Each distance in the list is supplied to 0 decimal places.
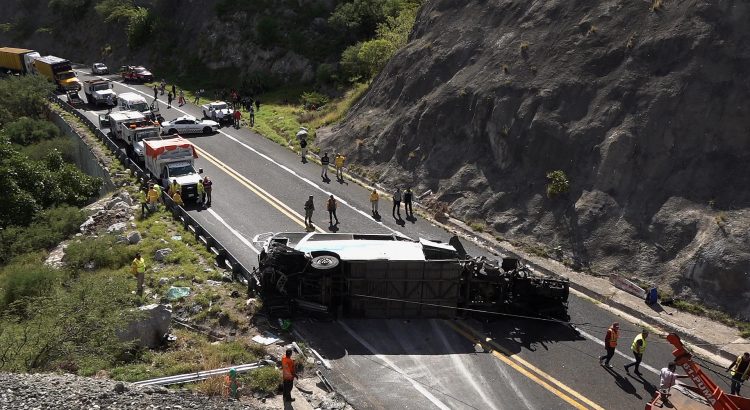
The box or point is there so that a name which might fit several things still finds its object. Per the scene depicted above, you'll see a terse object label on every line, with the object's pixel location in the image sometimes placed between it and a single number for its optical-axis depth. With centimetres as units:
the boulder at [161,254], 2503
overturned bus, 2000
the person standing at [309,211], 2741
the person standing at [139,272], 2234
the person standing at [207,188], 3064
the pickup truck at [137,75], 6438
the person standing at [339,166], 3406
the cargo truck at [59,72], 5868
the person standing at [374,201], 2914
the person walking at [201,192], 3095
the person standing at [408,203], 2927
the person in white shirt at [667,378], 1597
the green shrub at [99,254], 2542
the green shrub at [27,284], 2336
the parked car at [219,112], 4553
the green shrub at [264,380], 1691
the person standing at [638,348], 1775
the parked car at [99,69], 6855
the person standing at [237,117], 4500
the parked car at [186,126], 4275
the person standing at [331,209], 2819
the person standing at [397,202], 2914
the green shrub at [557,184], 2717
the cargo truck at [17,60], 6419
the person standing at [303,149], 3741
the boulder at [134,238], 2719
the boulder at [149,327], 1891
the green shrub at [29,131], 4650
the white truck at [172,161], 3247
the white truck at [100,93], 5316
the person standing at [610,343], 1800
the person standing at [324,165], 3438
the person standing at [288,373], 1627
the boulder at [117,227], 2889
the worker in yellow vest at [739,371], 1645
